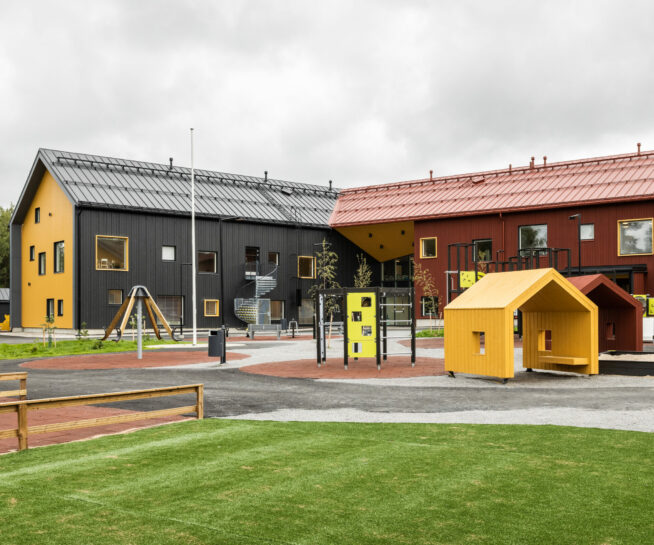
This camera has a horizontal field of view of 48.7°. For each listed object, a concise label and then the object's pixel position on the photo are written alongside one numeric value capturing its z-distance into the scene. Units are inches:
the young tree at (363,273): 1995.6
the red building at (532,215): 1549.0
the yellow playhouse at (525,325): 652.7
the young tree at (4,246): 2930.6
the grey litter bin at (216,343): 882.8
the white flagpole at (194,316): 1206.1
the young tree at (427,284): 1795.0
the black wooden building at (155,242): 1724.9
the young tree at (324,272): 2058.3
